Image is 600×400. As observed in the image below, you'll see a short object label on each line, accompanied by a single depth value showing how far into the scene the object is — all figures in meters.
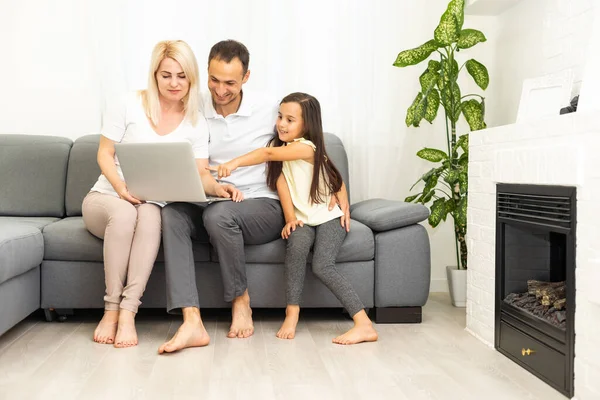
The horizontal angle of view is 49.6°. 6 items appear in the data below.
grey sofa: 2.64
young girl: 2.55
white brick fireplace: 1.73
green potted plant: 3.11
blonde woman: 2.41
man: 2.42
